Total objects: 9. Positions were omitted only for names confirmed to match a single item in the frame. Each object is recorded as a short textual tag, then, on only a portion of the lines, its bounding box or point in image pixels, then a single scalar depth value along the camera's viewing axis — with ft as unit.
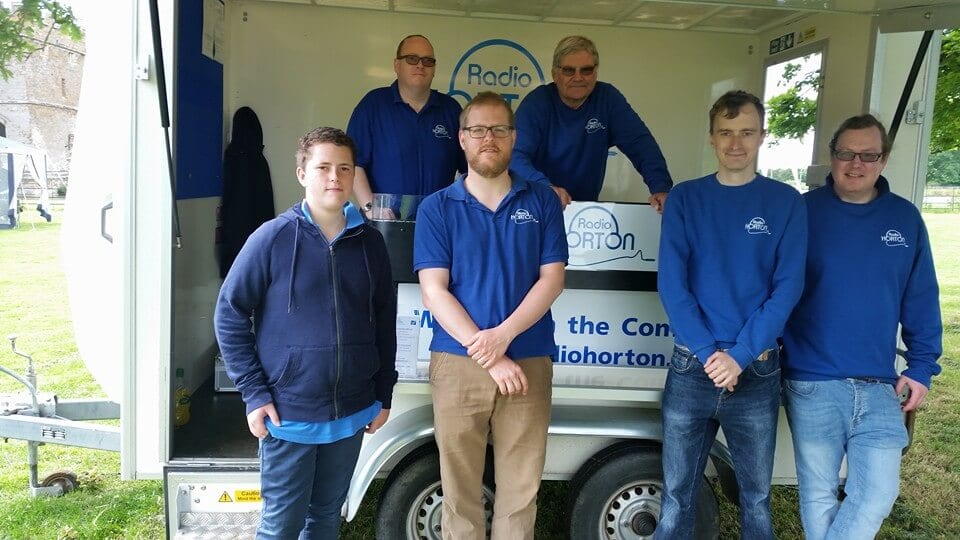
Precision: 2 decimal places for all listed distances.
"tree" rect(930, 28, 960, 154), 17.83
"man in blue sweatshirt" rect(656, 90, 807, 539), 7.44
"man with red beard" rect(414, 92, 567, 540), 7.22
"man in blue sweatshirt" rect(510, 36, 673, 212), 9.39
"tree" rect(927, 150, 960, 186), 41.40
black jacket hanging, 13.24
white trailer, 8.42
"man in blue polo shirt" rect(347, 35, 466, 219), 10.21
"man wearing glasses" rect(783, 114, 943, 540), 7.71
